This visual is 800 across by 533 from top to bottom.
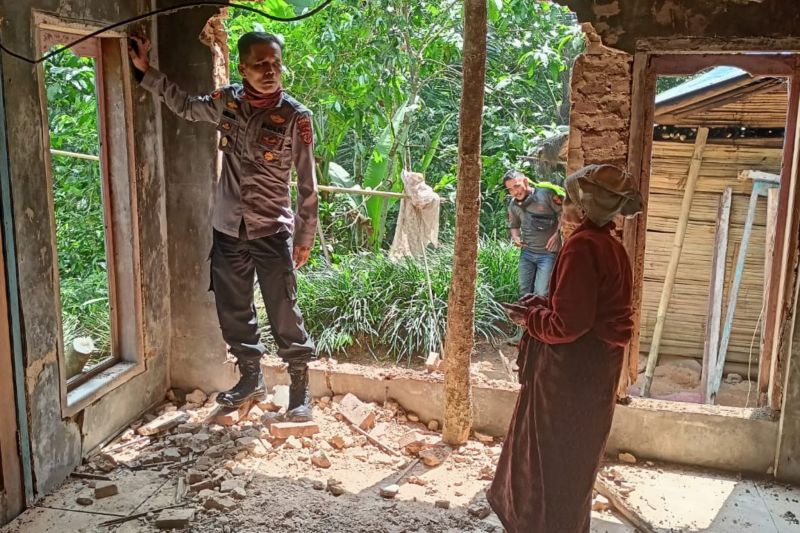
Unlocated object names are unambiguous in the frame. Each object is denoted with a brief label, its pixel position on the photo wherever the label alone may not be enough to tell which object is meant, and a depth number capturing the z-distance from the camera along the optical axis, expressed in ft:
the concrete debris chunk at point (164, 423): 14.84
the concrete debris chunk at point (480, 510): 12.29
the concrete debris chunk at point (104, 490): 12.41
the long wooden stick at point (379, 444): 14.61
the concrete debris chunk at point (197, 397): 16.24
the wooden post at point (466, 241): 13.06
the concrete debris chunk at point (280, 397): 15.98
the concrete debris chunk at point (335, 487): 12.96
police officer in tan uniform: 13.74
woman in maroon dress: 8.88
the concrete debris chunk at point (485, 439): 15.11
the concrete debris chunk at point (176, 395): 16.49
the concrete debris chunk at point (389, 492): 12.84
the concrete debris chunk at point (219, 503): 12.17
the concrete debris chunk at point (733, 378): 22.86
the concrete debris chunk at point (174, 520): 11.58
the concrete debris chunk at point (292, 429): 14.71
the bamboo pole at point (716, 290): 21.39
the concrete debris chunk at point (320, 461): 13.89
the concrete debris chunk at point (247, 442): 14.33
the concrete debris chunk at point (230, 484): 12.75
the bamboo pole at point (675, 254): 21.76
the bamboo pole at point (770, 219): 18.72
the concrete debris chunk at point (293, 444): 14.58
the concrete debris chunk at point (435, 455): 14.08
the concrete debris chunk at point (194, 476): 12.96
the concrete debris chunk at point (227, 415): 15.23
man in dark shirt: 21.66
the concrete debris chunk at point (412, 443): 14.62
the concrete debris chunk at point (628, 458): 14.47
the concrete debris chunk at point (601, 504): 12.66
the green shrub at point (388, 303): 20.53
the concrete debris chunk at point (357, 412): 15.34
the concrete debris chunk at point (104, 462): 13.41
